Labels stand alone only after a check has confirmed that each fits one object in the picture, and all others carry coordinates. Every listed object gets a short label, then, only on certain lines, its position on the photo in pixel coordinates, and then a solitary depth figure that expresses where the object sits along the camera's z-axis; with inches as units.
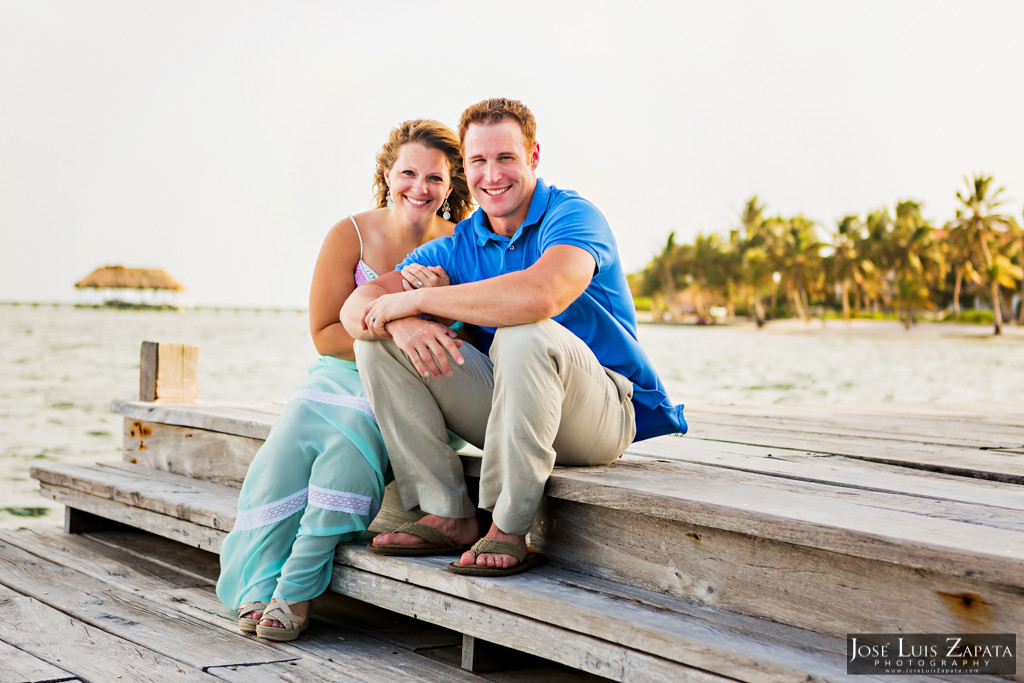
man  74.0
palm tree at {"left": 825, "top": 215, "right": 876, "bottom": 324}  2284.7
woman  84.7
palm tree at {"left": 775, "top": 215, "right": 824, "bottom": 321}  2440.9
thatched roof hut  2933.1
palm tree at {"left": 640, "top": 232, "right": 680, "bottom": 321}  3088.1
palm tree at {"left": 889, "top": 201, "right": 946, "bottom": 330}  2145.7
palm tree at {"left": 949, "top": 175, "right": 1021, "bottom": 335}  1902.1
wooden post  142.2
